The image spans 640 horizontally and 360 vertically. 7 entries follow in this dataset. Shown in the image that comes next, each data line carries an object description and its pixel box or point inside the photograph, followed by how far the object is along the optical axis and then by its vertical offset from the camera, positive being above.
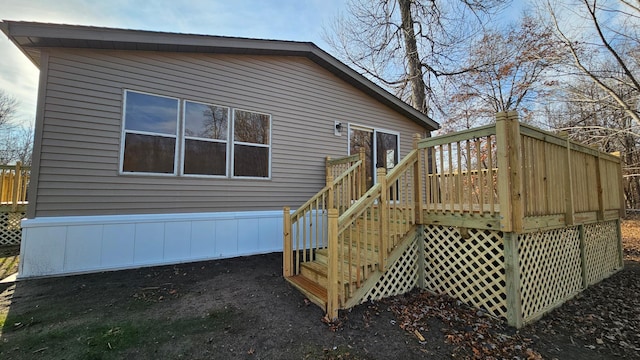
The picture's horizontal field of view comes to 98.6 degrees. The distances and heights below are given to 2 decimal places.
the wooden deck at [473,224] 3.25 -0.34
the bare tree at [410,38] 12.16 +7.47
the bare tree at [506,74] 12.91 +6.49
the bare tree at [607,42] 10.41 +6.26
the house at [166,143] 4.49 +1.09
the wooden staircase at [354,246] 3.12 -0.67
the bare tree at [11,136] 17.52 +3.87
